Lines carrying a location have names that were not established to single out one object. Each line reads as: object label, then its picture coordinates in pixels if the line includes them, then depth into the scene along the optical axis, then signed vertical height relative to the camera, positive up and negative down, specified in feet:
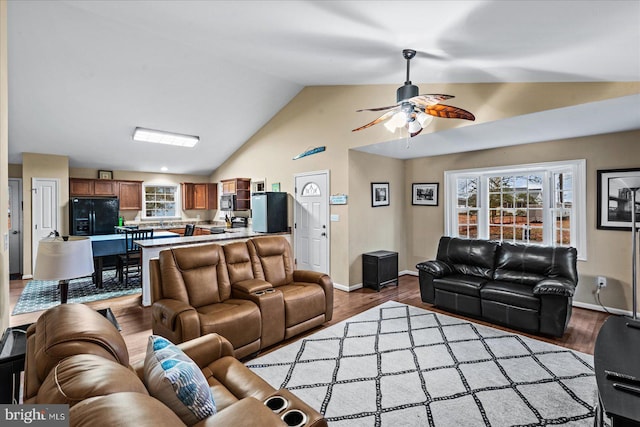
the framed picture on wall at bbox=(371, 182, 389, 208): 18.11 +0.96
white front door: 18.01 -0.68
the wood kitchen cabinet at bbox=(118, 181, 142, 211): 24.56 +1.34
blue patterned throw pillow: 3.89 -2.29
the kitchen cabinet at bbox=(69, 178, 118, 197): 22.27 +1.85
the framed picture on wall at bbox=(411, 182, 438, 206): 18.94 +0.98
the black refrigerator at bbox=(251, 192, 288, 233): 19.22 -0.10
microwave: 24.47 +0.71
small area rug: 14.62 -4.33
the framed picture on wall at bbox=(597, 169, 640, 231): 12.42 +0.34
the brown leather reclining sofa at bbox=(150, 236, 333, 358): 8.85 -2.85
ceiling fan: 8.82 +3.09
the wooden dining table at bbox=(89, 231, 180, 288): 16.72 -2.08
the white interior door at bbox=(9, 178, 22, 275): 20.66 -0.67
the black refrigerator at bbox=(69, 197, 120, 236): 21.09 -0.26
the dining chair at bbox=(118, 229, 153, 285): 17.20 -2.21
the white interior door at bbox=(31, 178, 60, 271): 20.07 +0.23
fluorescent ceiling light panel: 19.50 +4.94
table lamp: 7.17 -1.12
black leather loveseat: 10.73 -2.99
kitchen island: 14.23 -1.60
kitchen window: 26.68 +0.89
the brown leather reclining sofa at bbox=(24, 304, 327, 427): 2.73 -1.78
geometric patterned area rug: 6.96 -4.58
